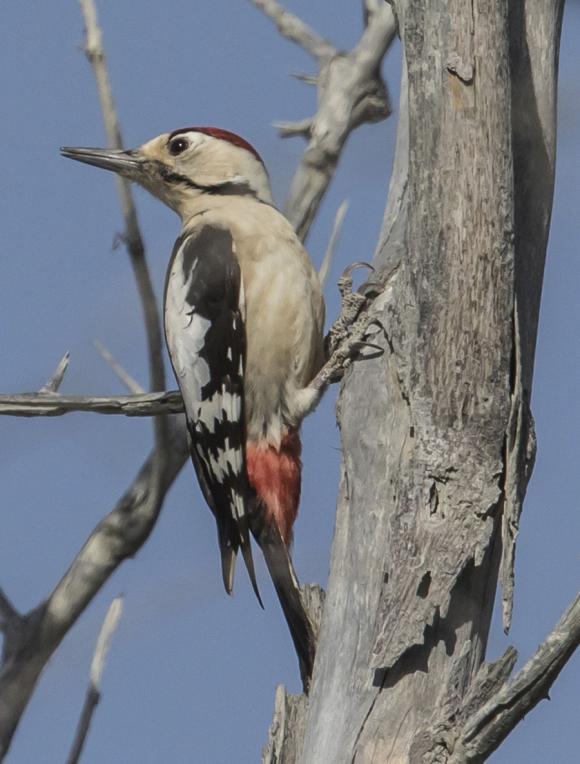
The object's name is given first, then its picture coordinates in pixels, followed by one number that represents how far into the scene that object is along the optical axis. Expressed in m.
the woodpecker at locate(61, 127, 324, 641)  7.39
